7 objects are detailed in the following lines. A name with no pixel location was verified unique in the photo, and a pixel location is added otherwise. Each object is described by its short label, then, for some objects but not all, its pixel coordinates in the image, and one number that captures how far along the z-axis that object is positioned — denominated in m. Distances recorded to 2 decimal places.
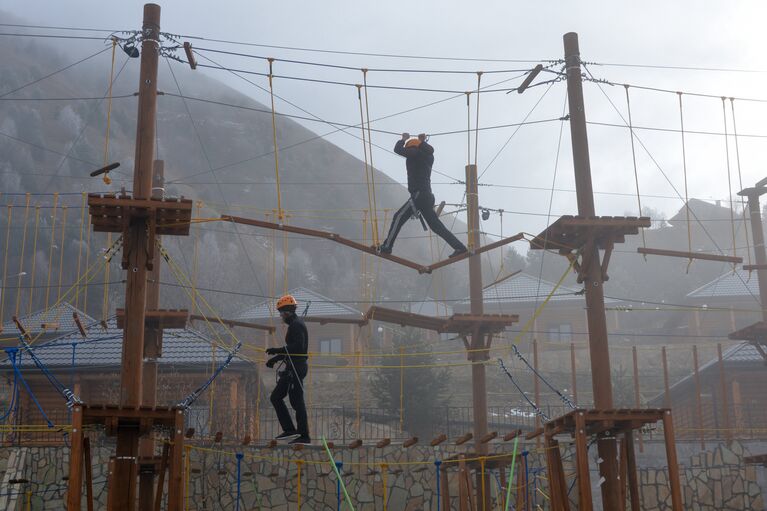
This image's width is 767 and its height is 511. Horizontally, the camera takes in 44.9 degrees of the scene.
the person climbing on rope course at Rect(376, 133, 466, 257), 14.29
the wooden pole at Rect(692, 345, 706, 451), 22.00
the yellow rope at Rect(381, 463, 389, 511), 20.22
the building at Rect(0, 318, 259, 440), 24.11
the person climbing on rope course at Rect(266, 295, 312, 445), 12.47
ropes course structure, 10.81
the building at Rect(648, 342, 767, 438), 26.88
